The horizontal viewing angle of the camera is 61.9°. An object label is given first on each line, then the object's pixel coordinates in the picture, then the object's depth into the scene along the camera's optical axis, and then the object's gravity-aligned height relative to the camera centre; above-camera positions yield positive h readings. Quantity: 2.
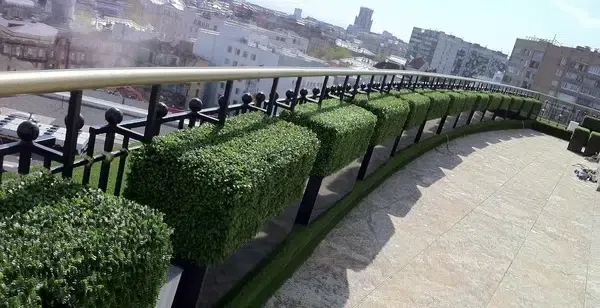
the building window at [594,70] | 64.62 +3.98
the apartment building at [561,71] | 64.88 +2.80
